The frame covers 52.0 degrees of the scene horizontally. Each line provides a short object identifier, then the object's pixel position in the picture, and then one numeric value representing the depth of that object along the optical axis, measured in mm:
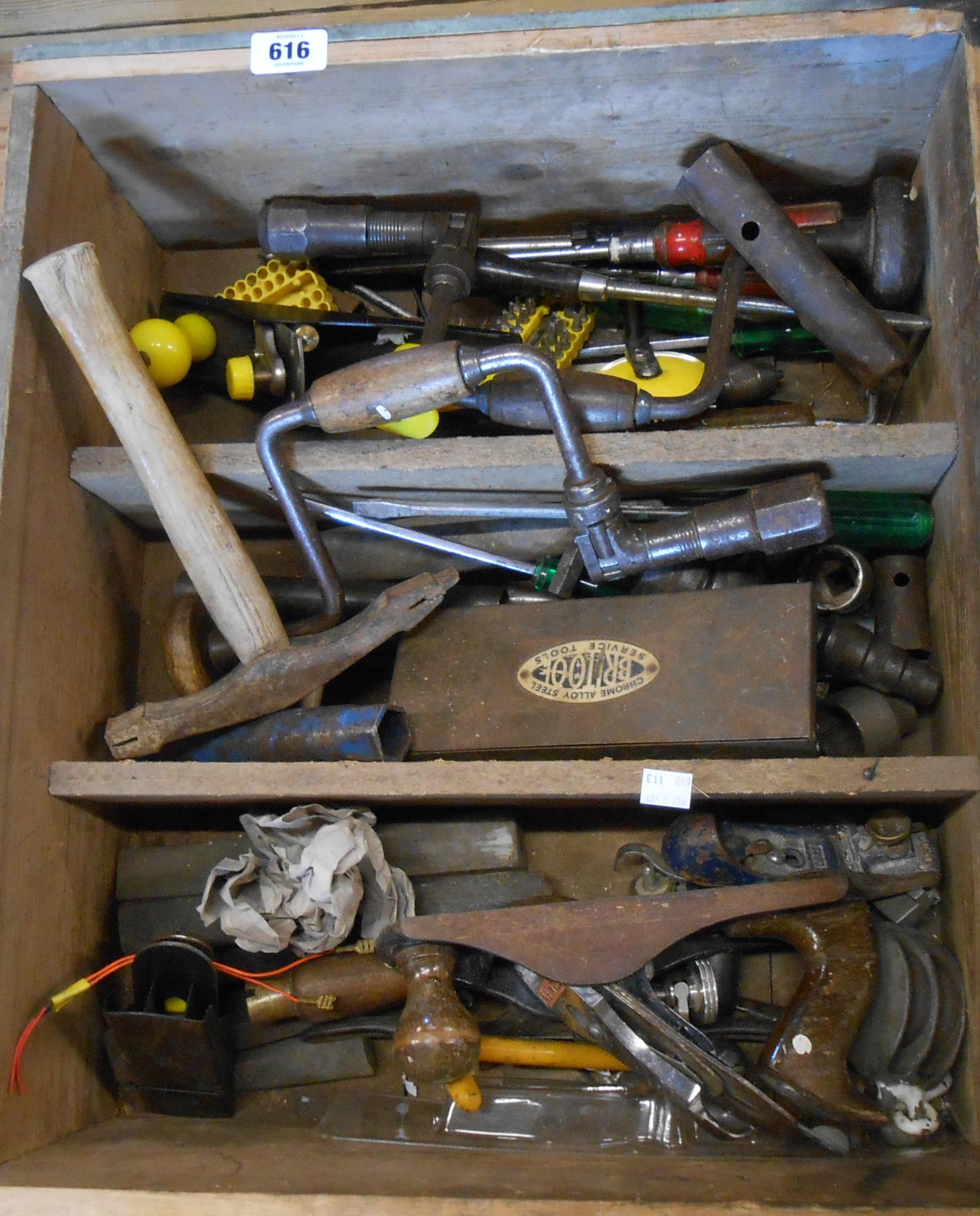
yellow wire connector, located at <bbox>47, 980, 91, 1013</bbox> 1053
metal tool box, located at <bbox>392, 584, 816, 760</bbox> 1023
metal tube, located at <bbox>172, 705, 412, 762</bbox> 1067
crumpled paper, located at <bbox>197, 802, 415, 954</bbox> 1056
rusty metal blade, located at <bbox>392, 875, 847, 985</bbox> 990
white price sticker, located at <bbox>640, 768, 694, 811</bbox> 987
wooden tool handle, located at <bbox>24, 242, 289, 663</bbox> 1049
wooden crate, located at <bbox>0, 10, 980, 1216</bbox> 973
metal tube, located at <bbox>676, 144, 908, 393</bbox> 1100
